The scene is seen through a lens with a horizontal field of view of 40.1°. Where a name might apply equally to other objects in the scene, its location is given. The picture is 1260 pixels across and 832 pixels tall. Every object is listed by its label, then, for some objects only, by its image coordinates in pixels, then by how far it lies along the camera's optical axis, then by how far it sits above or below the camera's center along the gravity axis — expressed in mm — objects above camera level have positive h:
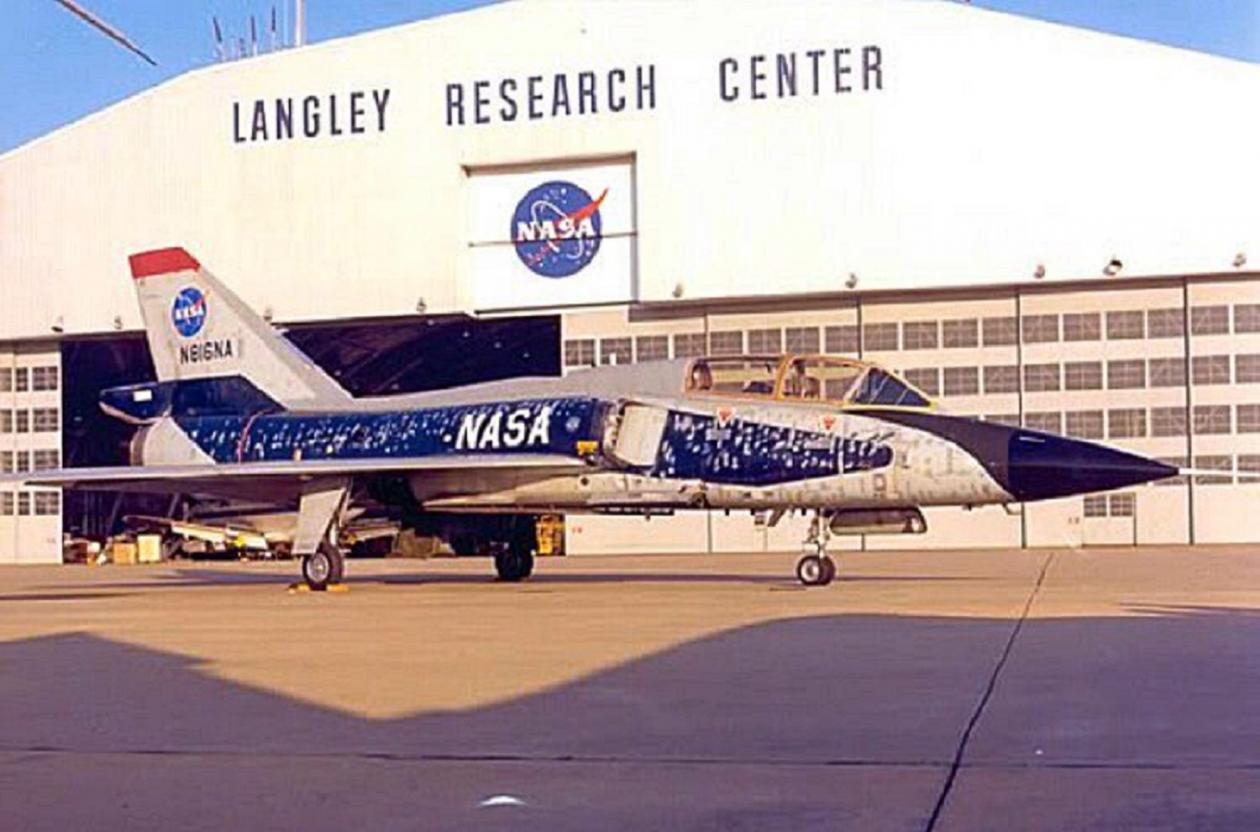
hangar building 33219 +4609
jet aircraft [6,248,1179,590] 16875 -180
